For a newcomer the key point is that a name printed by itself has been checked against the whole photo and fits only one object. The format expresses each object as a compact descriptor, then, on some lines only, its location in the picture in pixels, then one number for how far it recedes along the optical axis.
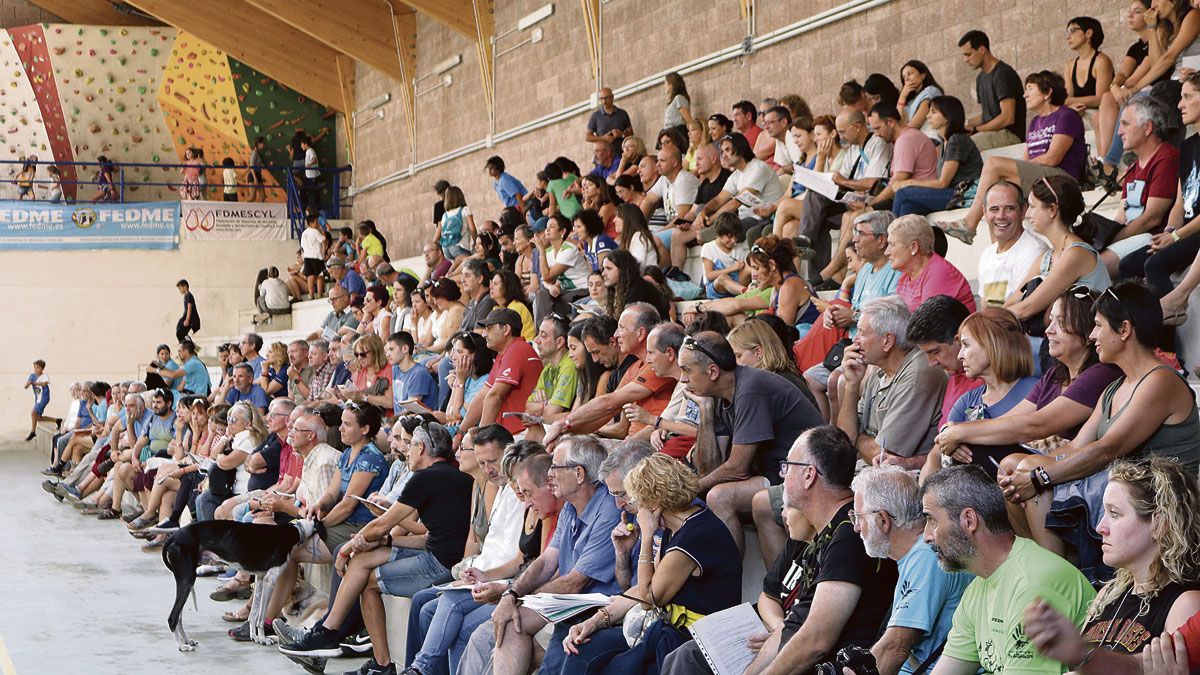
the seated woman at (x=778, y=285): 6.16
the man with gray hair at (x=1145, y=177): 5.14
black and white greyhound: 6.62
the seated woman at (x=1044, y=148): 6.00
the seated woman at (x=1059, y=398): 3.57
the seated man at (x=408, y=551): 6.04
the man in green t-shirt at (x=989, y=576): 2.90
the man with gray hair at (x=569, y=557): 4.67
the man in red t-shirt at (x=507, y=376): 7.00
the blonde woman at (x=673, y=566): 4.10
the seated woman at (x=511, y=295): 8.46
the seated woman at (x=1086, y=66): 7.00
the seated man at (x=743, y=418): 4.50
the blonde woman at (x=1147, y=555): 2.64
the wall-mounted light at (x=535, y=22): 14.80
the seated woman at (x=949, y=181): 6.73
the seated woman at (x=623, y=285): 7.08
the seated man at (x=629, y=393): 5.71
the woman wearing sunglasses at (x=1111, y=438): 3.34
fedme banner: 19.42
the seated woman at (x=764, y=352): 4.97
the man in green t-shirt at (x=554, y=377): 6.60
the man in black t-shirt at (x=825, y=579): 3.42
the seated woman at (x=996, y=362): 3.85
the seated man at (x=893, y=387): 4.28
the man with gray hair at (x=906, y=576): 3.22
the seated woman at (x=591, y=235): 8.58
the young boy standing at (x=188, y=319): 18.36
